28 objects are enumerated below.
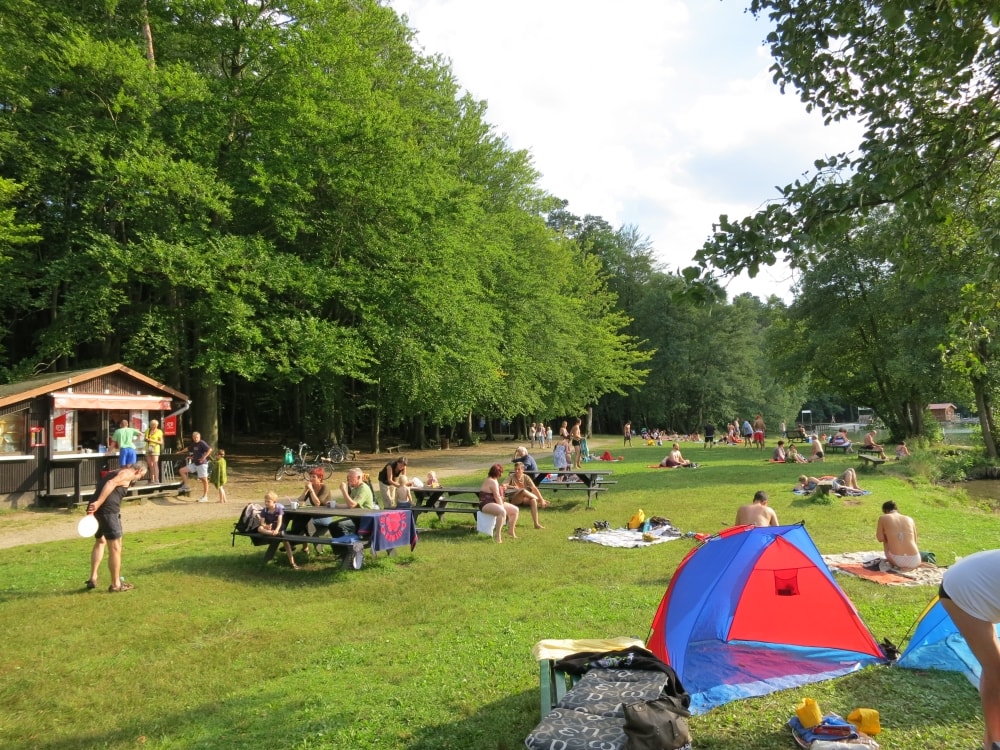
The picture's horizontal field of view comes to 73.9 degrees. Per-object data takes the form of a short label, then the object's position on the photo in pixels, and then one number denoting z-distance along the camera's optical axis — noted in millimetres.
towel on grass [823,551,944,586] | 8086
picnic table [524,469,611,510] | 15250
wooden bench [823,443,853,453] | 29578
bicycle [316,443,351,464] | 24766
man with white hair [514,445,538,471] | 15513
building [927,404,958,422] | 85088
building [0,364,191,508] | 14852
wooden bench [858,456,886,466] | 22562
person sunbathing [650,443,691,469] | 24109
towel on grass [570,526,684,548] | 10875
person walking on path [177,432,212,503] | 17016
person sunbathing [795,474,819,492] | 15977
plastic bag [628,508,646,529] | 11999
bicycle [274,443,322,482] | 21266
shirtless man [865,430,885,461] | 25406
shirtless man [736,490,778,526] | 9055
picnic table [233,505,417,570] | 9125
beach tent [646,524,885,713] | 5465
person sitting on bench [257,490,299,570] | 9763
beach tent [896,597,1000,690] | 5258
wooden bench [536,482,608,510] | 15550
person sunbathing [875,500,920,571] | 8500
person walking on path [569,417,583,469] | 24891
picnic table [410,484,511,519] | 11945
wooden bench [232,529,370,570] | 9000
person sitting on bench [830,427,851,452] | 29672
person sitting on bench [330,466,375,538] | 11071
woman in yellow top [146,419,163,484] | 17000
